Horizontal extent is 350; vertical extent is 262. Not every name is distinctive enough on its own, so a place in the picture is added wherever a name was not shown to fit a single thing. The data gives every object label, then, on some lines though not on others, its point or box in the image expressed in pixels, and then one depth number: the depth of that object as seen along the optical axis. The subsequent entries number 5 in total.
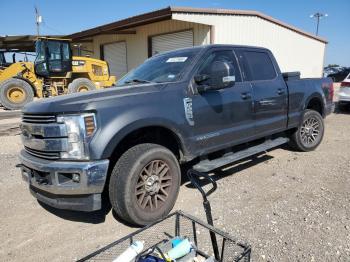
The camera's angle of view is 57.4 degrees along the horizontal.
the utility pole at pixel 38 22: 27.22
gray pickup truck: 3.15
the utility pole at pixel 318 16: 57.62
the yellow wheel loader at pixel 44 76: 12.58
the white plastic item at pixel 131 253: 2.15
